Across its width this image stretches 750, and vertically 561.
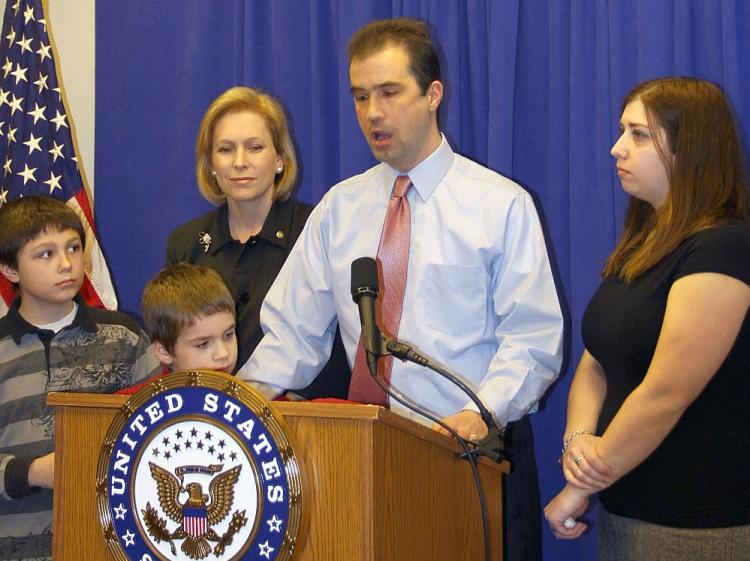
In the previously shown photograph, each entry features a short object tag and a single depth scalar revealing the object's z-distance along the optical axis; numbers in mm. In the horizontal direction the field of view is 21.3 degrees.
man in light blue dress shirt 3031
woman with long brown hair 2787
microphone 2633
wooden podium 2537
